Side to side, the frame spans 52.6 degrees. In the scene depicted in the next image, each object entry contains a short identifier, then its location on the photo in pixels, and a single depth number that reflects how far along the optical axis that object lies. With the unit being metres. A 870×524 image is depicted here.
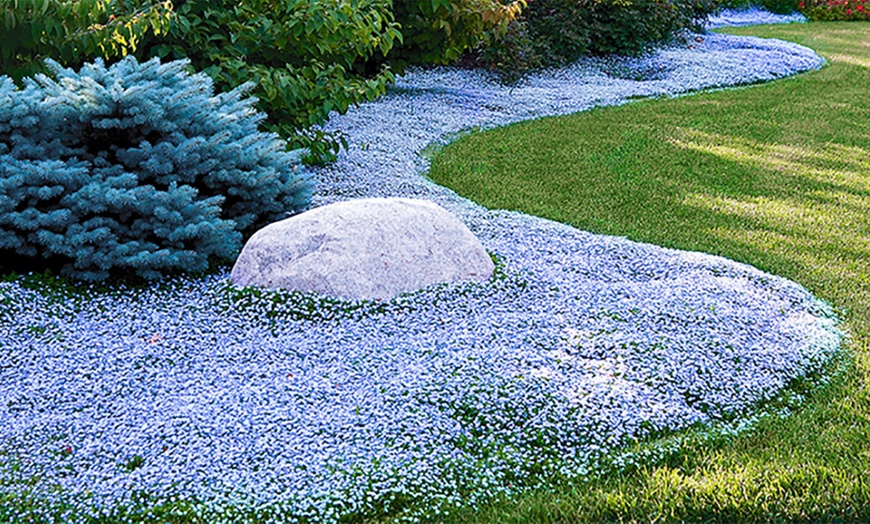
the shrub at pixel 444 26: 8.59
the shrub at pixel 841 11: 20.70
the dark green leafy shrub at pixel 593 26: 12.12
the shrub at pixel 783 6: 21.86
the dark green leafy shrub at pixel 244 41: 5.25
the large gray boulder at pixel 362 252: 4.22
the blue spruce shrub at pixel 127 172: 4.29
